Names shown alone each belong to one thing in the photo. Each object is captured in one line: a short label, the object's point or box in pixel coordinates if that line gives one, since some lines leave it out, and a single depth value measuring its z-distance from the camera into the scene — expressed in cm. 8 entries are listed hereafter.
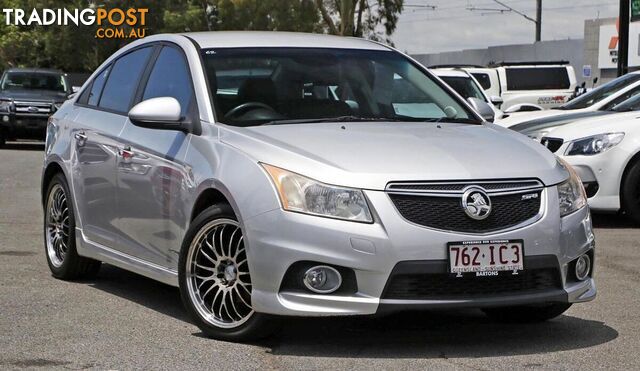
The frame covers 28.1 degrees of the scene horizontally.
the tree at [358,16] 5656
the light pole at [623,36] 2339
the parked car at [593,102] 1355
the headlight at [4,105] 2518
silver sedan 559
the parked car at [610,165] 1162
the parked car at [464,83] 1948
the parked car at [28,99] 2519
